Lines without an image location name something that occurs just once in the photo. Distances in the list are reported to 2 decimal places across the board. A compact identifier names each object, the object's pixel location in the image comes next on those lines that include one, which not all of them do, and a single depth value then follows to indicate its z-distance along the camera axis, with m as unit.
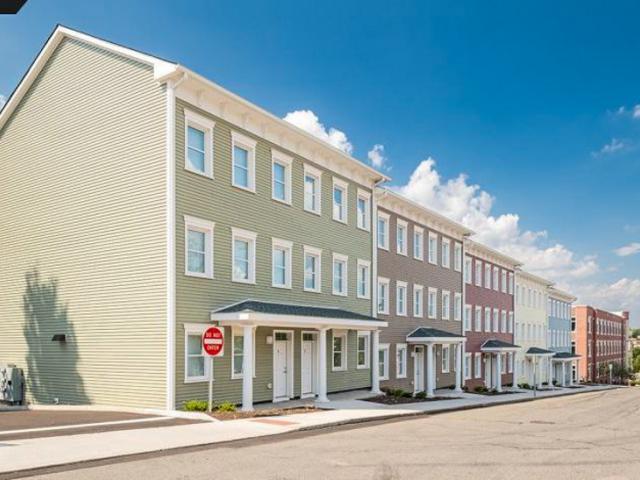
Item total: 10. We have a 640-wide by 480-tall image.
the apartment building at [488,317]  45.38
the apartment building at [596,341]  89.00
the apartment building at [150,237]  18.95
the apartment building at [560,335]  68.50
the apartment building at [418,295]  33.16
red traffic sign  16.86
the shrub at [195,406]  18.11
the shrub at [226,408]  18.26
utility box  21.66
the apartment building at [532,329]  57.91
